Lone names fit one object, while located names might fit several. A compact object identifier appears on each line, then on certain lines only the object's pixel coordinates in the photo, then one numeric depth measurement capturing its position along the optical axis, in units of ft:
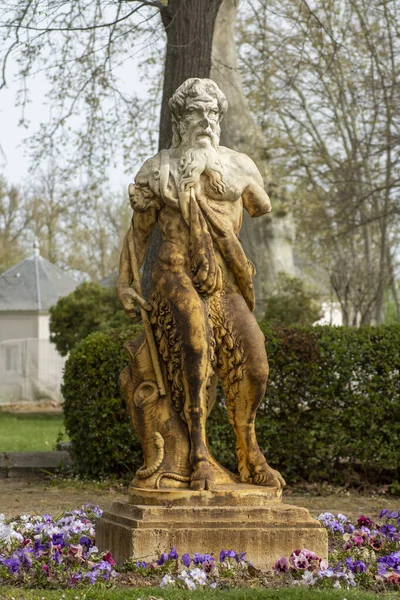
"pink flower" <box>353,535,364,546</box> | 34.64
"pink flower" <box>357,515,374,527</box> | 37.95
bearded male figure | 33.04
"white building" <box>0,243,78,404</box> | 152.20
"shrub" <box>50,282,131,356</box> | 122.23
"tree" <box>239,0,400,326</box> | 108.05
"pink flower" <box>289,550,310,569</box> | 29.62
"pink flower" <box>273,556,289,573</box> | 29.73
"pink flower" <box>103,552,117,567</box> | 29.47
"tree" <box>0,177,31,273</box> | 239.60
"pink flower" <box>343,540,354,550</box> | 34.29
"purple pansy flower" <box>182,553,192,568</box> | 29.06
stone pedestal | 30.23
